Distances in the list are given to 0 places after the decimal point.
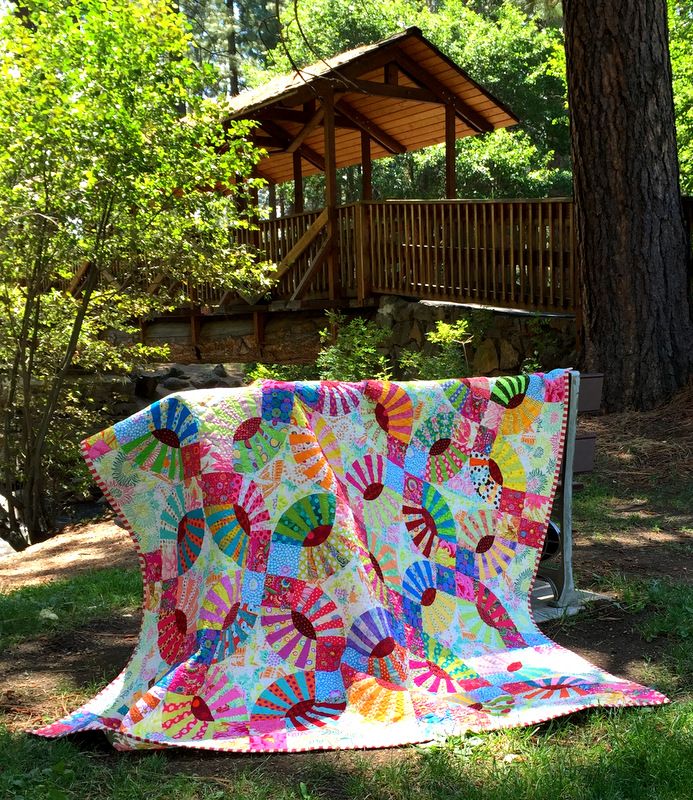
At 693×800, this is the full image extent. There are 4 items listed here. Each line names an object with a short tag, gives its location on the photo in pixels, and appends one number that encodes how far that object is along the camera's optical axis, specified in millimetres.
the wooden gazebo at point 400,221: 10555
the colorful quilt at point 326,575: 2885
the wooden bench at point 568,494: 3871
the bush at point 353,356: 9688
